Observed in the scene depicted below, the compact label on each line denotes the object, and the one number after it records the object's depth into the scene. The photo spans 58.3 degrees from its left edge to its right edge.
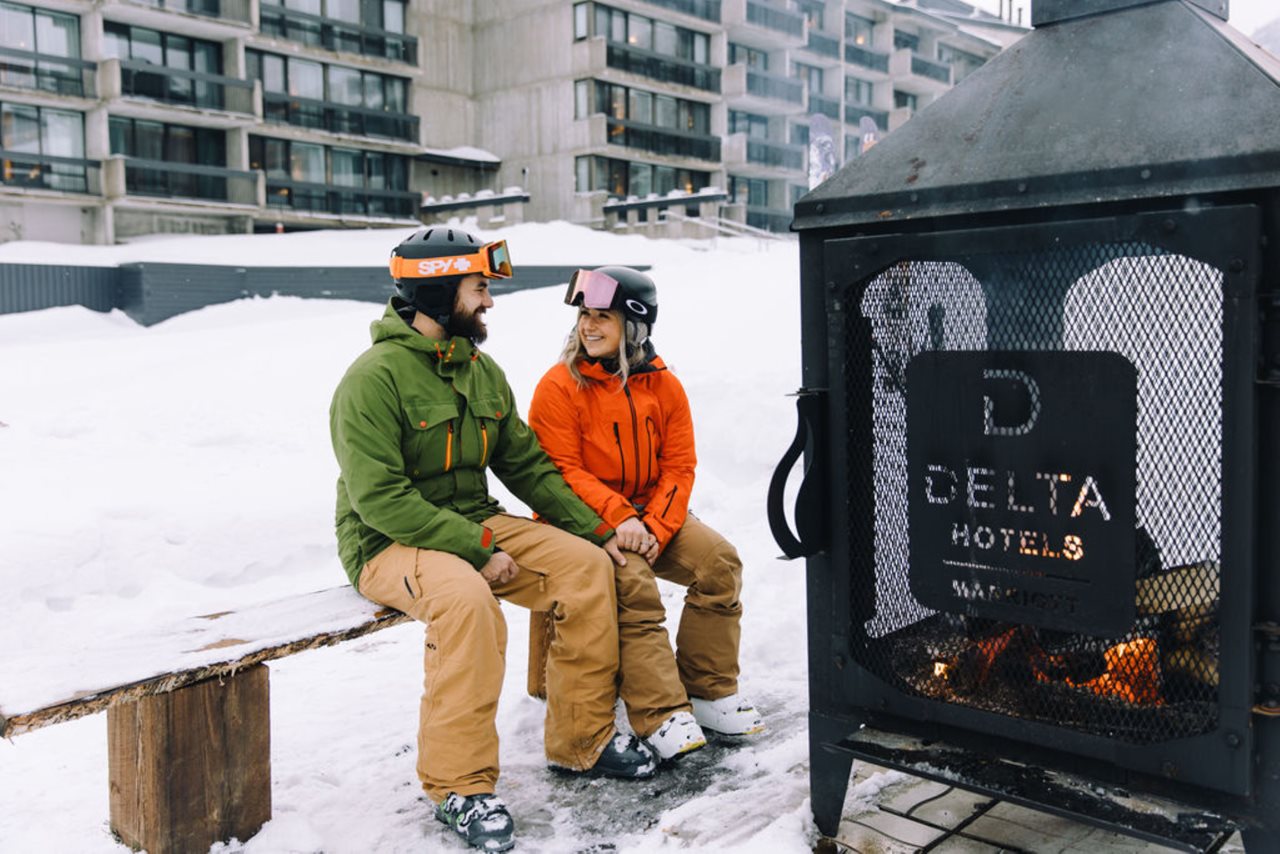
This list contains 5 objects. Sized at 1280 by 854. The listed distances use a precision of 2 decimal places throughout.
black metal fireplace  2.64
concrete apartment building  29.53
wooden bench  3.12
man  3.60
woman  4.41
